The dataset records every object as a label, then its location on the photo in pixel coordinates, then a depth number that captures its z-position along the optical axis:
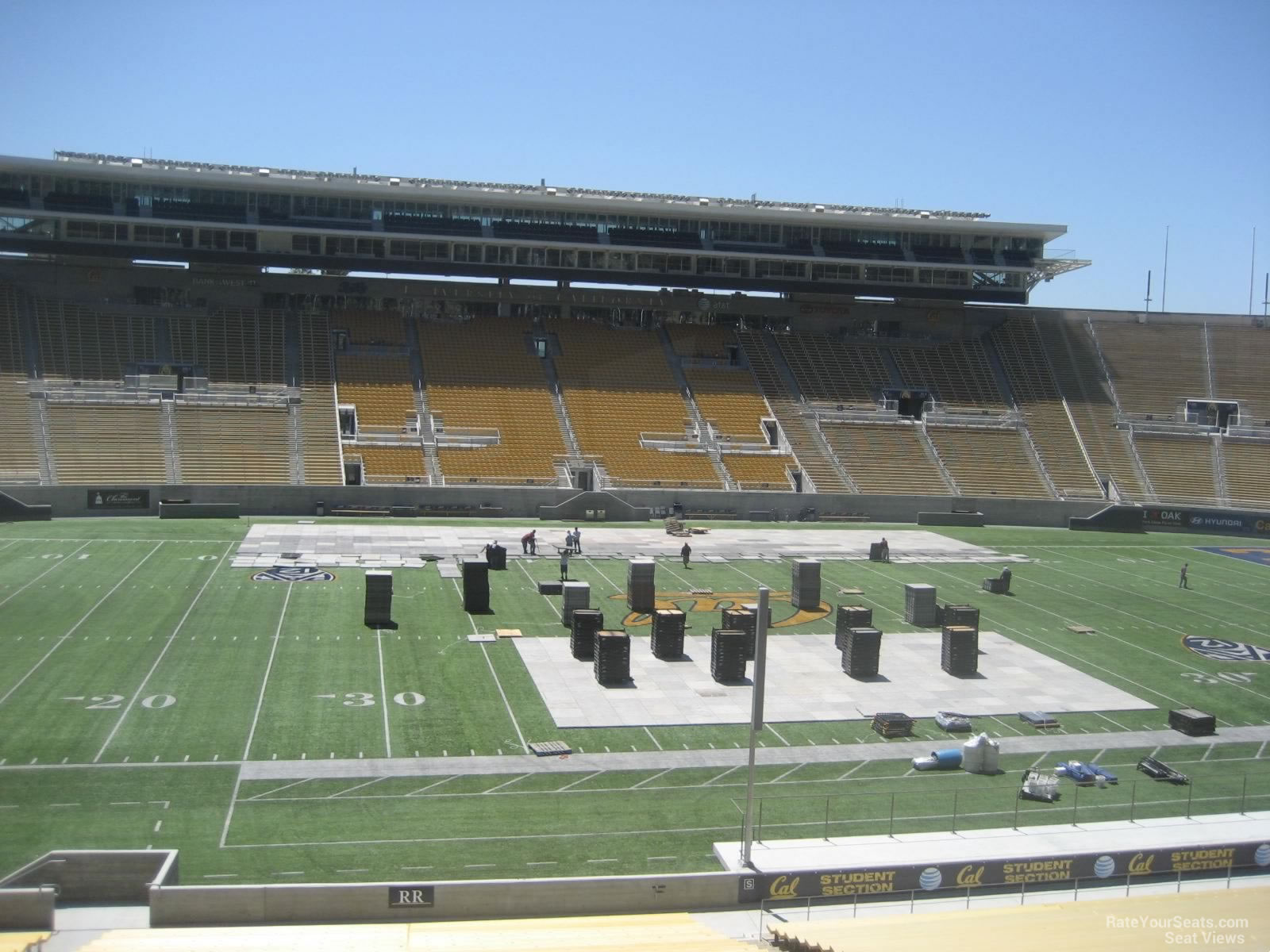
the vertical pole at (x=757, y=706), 18.14
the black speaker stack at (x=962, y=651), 30.56
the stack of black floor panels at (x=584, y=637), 30.53
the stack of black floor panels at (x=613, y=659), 28.50
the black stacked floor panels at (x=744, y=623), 30.66
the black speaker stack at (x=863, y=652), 29.98
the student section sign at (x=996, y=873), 17.67
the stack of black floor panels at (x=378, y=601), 32.38
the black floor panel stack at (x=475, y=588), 34.66
